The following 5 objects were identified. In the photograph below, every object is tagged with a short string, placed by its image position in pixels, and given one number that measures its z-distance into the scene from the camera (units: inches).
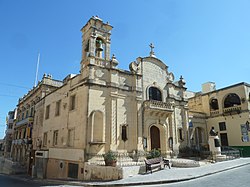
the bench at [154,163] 536.4
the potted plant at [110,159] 531.5
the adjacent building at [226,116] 917.2
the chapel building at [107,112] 616.7
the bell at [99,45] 702.3
